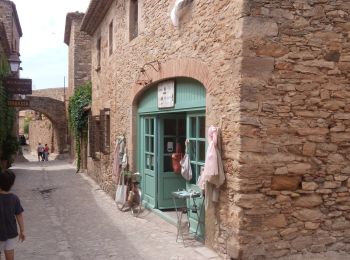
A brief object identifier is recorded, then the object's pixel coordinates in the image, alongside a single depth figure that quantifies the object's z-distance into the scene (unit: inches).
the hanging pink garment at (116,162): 370.6
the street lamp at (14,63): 516.7
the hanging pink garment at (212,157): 197.9
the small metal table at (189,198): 235.6
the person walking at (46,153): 1009.5
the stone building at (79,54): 749.4
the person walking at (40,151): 1008.2
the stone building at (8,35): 514.0
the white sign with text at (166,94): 269.7
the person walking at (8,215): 168.2
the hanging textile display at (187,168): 248.5
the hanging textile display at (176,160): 292.2
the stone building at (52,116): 980.6
